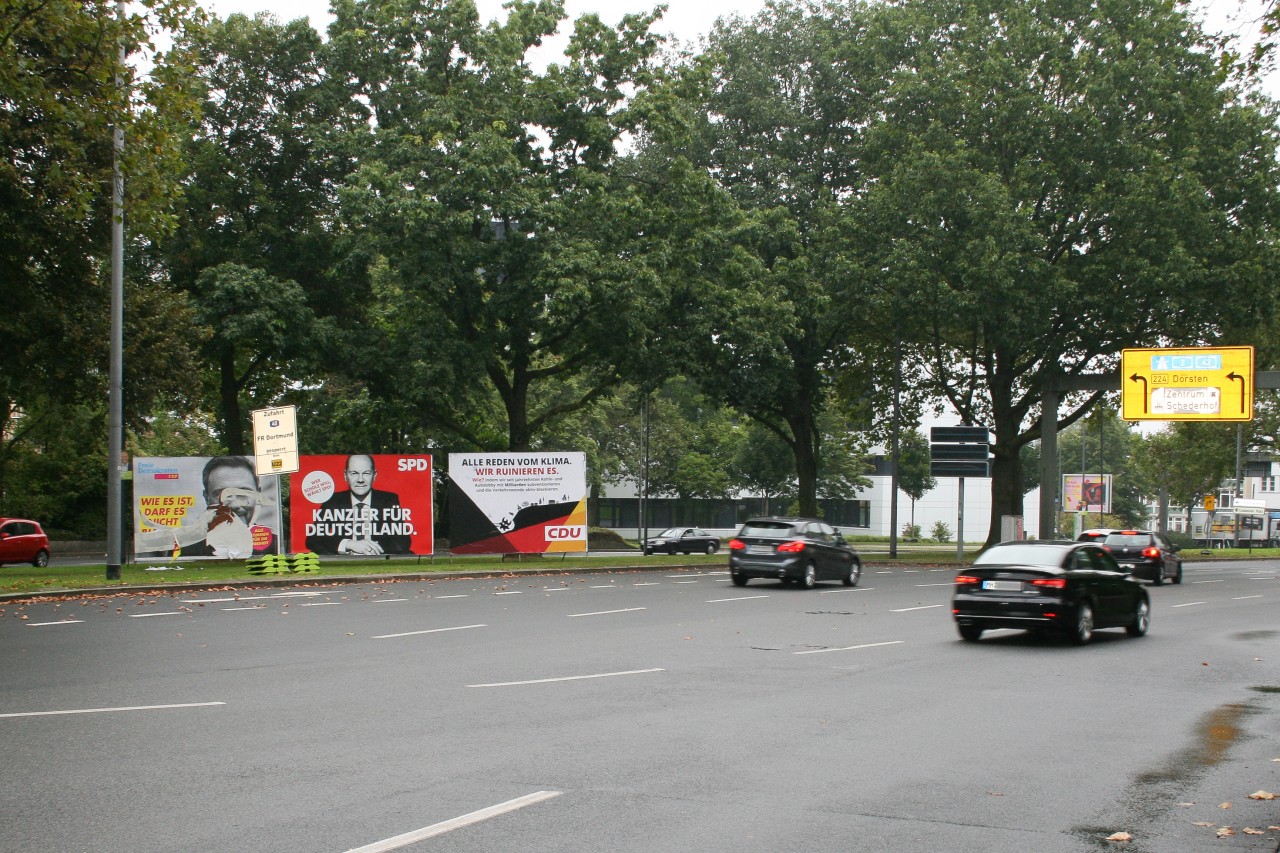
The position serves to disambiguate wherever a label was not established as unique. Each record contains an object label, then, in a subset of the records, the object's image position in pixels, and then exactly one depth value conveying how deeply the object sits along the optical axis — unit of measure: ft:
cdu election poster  111.75
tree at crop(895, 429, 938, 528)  265.34
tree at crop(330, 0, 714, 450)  110.01
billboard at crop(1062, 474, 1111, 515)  231.30
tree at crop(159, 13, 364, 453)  119.55
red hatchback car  120.16
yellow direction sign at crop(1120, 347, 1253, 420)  112.06
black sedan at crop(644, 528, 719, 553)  183.83
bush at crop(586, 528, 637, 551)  208.73
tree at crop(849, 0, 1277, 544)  124.67
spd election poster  105.09
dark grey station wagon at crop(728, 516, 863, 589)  86.58
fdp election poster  99.50
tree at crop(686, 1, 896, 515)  137.39
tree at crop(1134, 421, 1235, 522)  239.91
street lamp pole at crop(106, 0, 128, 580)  81.66
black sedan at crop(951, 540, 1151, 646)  51.90
